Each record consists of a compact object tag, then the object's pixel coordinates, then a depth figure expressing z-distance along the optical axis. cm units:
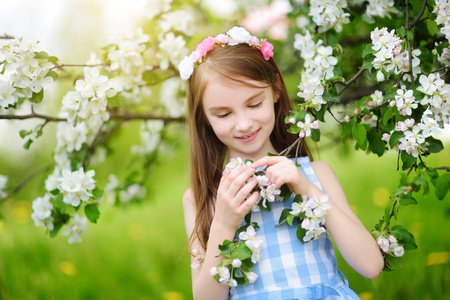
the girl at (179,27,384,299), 167
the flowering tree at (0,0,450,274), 168
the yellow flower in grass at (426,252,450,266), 287
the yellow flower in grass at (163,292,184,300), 317
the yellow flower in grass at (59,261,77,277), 347
